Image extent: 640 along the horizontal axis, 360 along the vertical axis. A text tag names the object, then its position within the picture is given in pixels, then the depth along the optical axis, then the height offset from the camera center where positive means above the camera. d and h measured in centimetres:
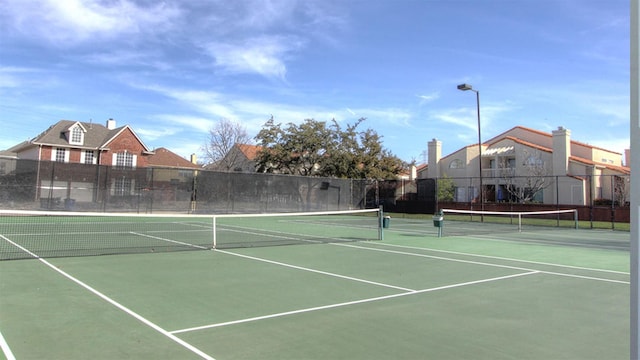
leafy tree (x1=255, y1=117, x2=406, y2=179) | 4206 +497
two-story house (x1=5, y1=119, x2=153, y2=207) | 4491 +560
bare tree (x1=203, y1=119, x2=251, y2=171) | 5069 +601
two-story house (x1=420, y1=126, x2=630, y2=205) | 3803 +432
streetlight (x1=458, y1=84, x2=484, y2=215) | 2503 +657
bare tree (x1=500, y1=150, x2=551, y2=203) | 3850 +293
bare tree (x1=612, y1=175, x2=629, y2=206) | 3245 +186
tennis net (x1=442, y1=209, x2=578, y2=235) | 2102 -47
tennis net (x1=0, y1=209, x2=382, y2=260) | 1205 -94
